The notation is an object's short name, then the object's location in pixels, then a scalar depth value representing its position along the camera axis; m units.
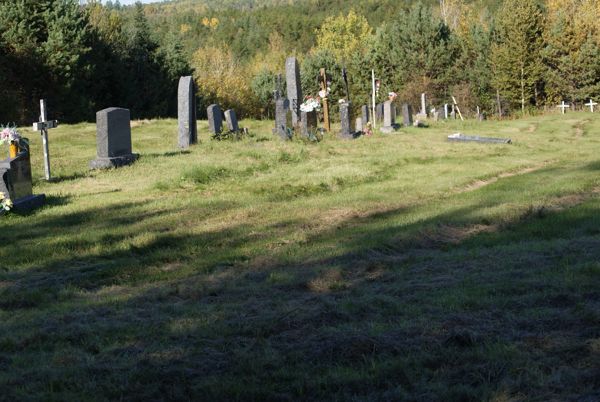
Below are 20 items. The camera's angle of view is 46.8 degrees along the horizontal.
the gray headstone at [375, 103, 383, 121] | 32.62
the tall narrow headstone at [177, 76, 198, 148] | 20.91
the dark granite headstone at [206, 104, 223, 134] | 23.16
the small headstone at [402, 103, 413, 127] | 30.41
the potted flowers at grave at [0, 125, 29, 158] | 13.26
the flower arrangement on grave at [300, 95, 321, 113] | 24.09
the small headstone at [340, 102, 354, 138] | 23.66
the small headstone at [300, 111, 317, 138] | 23.23
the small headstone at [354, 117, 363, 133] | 26.99
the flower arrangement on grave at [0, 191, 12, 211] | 11.09
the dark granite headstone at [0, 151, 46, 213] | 11.23
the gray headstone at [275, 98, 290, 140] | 22.50
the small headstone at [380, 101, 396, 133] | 26.41
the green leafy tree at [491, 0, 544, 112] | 53.00
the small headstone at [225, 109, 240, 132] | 23.38
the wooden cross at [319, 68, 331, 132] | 25.83
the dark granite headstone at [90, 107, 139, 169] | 16.06
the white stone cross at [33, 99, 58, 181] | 14.81
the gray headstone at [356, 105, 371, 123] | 28.34
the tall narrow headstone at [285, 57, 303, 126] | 24.72
